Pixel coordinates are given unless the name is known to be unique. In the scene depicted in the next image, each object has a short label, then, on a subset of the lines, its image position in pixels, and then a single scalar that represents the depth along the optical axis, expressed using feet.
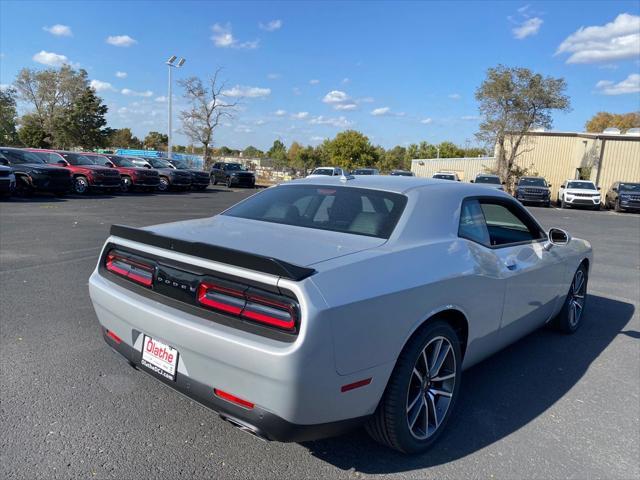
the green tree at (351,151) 185.16
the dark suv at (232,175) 106.42
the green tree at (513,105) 115.75
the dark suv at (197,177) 87.20
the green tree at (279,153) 172.76
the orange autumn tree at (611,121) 234.79
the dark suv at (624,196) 86.43
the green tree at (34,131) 175.11
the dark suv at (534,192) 91.97
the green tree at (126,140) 284.57
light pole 121.56
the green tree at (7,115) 172.36
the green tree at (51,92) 170.40
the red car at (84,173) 64.03
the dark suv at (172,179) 81.82
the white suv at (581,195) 90.02
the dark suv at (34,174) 56.34
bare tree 135.54
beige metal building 117.91
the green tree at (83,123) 169.27
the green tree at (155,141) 293.14
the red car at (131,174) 73.67
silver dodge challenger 7.01
